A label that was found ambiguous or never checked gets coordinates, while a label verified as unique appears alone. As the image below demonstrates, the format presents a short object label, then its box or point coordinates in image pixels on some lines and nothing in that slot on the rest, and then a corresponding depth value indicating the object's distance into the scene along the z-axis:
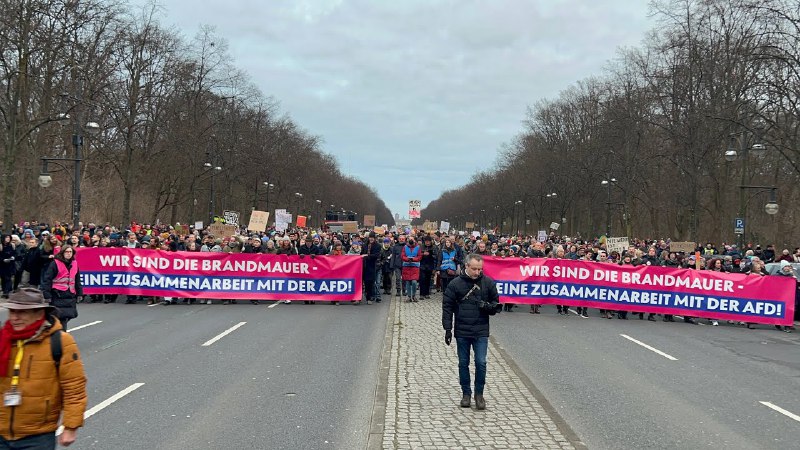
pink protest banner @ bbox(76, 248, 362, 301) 17.53
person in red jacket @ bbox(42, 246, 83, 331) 9.55
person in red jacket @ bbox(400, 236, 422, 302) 18.17
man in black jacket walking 7.38
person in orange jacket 3.97
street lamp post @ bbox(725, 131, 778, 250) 26.89
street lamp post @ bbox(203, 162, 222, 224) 40.50
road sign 29.16
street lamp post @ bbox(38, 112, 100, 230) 24.11
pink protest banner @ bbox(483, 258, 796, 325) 16.61
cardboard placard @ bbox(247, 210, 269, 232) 25.59
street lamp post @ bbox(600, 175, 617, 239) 44.03
